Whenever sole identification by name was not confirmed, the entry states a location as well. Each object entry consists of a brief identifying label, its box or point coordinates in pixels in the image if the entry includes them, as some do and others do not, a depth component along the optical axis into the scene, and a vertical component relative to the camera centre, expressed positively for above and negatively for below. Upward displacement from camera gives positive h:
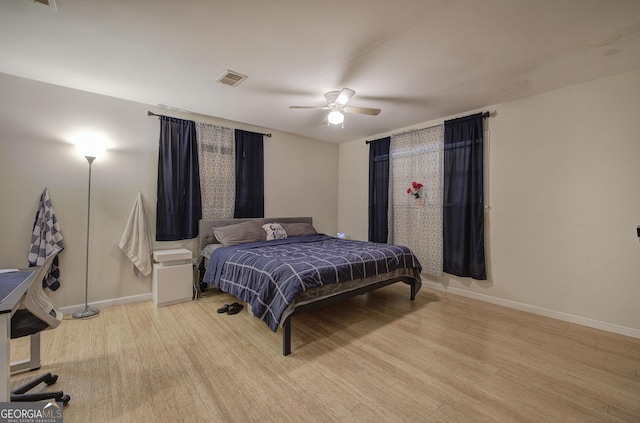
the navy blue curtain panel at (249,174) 4.37 +0.69
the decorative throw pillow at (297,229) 4.48 -0.27
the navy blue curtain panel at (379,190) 4.79 +0.47
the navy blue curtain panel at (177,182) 3.64 +0.45
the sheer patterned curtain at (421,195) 4.14 +0.33
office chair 1.52 -0.67
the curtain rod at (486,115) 3.58 +1.40
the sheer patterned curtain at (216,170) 4.02 +0.70
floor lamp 2.94 -0.74
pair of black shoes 3.12 -1.17
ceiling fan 2.87 +1.27
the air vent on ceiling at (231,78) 2.74 +1.50
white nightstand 3.30 -0.84
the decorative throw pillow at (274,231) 4.16 -0.29
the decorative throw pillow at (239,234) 3.71 -0.30
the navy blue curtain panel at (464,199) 3.64 +0.24
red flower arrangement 4.29 +0.44
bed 2.32 -0.57
